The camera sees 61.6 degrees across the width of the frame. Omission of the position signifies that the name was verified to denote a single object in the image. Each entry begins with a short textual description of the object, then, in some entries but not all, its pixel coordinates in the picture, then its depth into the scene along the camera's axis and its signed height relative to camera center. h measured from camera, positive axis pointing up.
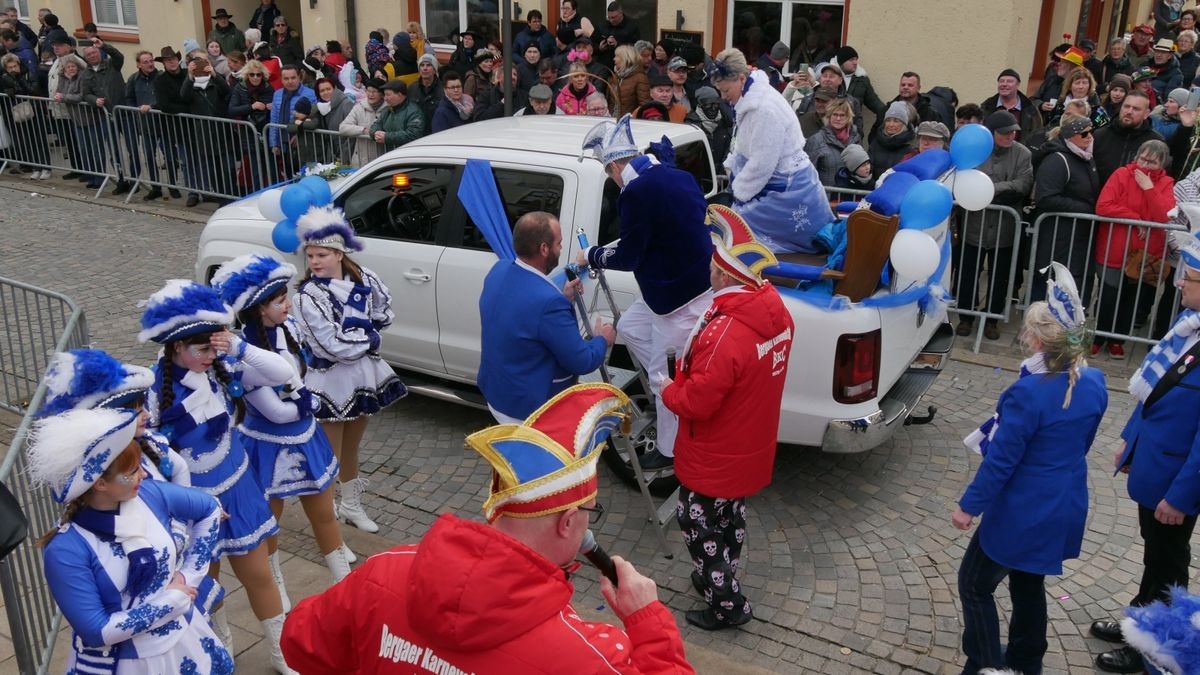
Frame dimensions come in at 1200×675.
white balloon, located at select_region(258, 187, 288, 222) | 6.36 -1.16
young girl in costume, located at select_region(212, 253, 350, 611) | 4.38 -1.68
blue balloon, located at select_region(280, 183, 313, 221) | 5.71 -1.02
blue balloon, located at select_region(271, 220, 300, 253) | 5.97 -1.26
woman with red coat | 7.61 -1.54
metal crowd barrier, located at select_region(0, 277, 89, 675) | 3.87 -2.17
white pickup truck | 5.36 -1.52
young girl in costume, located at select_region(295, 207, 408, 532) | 5.04 -1.52
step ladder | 5.28 -2.27
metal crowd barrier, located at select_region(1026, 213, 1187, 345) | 7.75 -1.93
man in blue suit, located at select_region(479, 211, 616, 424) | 4.70 -1.43
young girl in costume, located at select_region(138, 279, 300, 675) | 3.90 -1.50
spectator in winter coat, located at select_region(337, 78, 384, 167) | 10.89 -1.17
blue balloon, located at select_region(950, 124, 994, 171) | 6.05 -0.72
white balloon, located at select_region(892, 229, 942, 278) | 5.21 -1.16
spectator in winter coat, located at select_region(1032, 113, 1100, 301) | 8.00 -1.24
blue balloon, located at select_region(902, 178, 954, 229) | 5.38 -0.96
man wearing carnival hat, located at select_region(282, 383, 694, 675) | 2.11 -1.21
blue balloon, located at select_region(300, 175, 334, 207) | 5.78 -0.97
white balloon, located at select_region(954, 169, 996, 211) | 6.18 -0.99
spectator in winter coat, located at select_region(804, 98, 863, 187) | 9.02 -1.06
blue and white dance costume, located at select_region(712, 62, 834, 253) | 6.51 -0.99
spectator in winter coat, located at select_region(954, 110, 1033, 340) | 8.24 -1.61
